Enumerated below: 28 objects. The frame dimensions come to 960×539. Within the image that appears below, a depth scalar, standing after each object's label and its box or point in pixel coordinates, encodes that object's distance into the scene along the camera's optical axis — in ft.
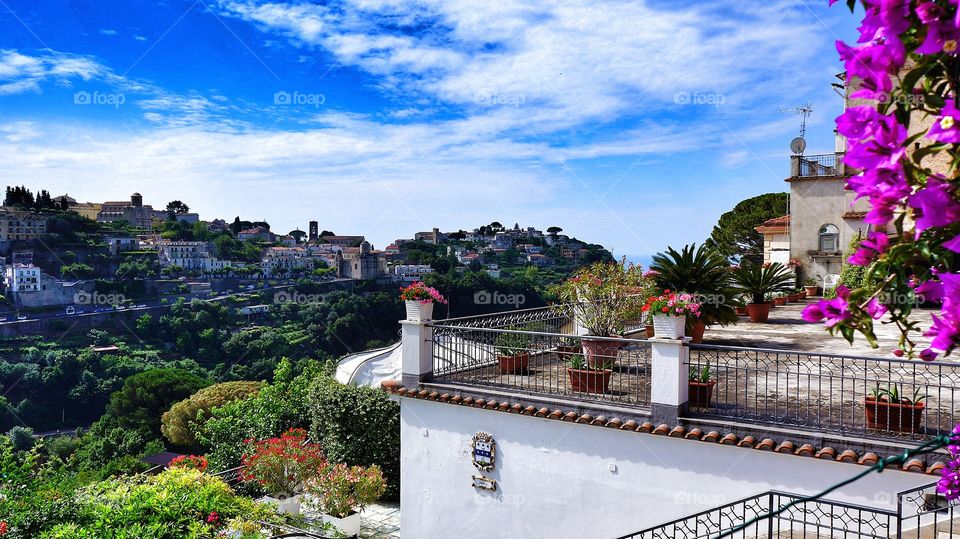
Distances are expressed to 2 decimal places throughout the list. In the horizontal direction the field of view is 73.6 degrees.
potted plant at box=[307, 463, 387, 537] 35.29
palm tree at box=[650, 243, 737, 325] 34.04
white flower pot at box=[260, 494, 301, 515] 37.11
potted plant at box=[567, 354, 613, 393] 26.17
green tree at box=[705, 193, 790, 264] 120.06
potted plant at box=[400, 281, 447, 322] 29.45
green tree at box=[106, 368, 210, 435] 145.38
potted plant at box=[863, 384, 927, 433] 20.13
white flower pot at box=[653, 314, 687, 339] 23.27
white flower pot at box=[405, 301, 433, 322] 29.60
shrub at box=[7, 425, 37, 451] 157.07
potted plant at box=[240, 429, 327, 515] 37.52
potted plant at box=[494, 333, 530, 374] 30.78
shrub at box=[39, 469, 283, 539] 22.13
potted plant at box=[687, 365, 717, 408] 23.67
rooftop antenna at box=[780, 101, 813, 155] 69.62
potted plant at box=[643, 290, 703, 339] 23.03
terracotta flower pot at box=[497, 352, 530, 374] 31.01
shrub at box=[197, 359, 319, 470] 53.42
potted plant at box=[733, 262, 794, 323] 47.50
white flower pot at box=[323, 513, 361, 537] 34.73
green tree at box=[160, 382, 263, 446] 93.09
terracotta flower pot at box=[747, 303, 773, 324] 47.37
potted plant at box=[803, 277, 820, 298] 63.10
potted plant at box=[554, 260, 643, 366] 30.71
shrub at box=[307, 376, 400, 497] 44.65
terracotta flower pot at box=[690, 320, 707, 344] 33.65
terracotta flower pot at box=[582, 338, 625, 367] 28.30
